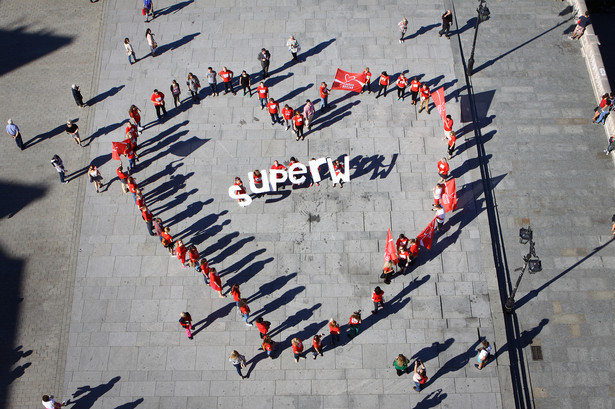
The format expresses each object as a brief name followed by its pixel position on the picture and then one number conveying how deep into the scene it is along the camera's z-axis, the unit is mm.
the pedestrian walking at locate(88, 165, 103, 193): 25688
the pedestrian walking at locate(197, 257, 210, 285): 22766
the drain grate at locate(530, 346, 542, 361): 22277
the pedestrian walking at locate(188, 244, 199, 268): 23375
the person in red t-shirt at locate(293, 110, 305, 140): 26359
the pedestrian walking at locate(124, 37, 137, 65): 29508
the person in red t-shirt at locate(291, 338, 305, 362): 21188
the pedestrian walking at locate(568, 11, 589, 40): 29734
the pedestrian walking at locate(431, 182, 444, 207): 24359
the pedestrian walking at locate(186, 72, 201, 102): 28073
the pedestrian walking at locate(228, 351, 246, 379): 20781
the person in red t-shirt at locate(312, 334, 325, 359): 21422
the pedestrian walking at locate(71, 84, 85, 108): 28438
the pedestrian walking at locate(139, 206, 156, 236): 24444
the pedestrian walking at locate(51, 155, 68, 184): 26016
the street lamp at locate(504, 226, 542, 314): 19781
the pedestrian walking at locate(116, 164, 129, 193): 25498
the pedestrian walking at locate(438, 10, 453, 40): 29734
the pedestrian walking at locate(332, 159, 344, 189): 25000
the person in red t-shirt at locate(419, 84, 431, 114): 27183
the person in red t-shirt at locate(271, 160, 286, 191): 24920
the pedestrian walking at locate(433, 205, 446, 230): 23984
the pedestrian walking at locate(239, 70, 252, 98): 27859
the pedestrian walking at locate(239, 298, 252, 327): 22009
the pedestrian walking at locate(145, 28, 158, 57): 29734
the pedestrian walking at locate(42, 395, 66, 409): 20656
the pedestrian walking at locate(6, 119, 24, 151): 27200
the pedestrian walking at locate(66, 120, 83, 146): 27219
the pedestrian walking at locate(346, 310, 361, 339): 21594
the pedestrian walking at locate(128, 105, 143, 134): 27581
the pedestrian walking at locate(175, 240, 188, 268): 23578
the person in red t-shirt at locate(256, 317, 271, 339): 21703
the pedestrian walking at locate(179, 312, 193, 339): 21719
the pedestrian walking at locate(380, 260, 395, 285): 22673
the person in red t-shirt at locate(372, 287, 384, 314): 21844
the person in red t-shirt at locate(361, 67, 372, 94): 27719
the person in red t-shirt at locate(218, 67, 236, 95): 28344
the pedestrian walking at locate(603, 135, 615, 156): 26141
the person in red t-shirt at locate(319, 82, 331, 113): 27328
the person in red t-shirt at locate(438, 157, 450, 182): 25141
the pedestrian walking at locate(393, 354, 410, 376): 20688
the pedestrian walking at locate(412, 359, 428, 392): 20422
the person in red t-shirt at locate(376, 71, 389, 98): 27609
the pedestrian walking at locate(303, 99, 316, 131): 26703
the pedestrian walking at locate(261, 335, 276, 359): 21109
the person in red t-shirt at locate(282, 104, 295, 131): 26844
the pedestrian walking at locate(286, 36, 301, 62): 29375
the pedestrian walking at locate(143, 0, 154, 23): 31573
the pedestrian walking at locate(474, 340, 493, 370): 21016
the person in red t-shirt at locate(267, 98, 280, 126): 27094
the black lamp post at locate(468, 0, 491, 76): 27008
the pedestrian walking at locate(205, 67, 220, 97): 28109
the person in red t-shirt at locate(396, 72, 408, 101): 27672
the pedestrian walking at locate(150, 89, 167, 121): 27453
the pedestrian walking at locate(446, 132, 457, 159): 25859
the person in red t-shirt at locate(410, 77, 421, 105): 27375
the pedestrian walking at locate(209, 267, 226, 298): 22562
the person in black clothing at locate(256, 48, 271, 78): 28828
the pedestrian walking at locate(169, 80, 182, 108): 27766
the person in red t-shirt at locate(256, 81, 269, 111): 27766
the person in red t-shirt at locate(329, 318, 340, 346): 21422
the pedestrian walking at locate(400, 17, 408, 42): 29672
